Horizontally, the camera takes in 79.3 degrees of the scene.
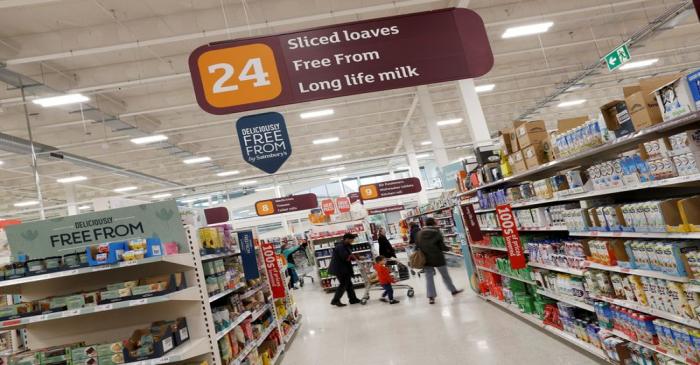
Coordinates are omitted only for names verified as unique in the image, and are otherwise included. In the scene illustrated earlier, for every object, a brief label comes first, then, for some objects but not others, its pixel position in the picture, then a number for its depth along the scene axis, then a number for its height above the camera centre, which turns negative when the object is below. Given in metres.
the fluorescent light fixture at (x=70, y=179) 15.65 +4.11
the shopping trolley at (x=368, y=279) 9.02 -1.25
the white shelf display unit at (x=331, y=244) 11.48 -0.43
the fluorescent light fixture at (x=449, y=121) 17.48 +3.24
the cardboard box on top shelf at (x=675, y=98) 2.57 +0.30
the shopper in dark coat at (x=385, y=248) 10.20 -0.73
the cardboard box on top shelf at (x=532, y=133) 4.71 +0.53
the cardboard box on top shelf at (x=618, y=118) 3.18 +0.33
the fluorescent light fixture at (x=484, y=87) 13.37 +3.26
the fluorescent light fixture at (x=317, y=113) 12.40 +3.46
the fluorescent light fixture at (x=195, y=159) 16.36 +3.95
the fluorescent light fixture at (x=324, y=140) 17.19 +3.62
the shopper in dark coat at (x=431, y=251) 7.80 -0.82
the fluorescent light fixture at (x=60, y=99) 8.02 +3.64
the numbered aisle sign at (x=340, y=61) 2.94 +1.13
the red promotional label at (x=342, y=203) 18.12 +0.99
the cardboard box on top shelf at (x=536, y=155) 4.63 +0.27
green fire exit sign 8.59 +2.10
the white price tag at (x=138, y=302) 2.95 -0.17
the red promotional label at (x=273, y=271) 6.43 -0.42
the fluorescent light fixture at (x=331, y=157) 22.86 +3.90
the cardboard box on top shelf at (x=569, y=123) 4.29 +0.48
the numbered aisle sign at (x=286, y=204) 15.26 +1.29
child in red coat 8.62 -1.22
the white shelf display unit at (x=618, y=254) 2.83 -0.75
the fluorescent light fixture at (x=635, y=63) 12.97 +2.86
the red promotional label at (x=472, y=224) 6.82 -0.44
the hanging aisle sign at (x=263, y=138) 5.60 +1.48
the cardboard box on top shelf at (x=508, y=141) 5.38 +0.58
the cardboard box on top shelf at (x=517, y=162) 4.98 +0.27
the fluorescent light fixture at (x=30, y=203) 19.64 +4.64
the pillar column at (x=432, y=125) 13.28 +2.49
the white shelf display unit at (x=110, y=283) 3.08 +0.01
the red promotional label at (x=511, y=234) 5.10 -0.56
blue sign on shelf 5.25 -0.07
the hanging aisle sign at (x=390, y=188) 15.24 +0.97
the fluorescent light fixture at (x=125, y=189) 20.46 +4.32
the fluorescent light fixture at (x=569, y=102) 18.71 +3.03
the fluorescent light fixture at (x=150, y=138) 11.55 +3.61
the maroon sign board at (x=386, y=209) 20.84 +0.37
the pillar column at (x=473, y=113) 10.11 +1.96
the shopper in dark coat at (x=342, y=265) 8.84 -0.76
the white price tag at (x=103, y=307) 2.96 -0.15
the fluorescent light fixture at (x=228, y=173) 21.84 +4.21
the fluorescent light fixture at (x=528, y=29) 8.65 +3.06
